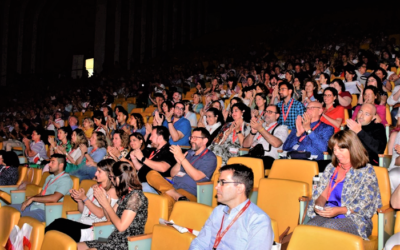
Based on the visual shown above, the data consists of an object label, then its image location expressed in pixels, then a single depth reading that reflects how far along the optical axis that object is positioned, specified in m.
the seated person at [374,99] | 4.25
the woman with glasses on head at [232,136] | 4.24
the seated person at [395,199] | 2.38
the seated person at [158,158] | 3.77
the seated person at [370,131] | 3.31
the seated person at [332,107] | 4.34
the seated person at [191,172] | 3.45
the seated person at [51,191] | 3.86
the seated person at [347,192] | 2.39
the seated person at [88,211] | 2.94
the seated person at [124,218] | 2.64
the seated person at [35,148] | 6.10
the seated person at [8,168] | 4.86
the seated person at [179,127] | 4.79
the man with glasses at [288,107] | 4.53
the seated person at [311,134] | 3.66
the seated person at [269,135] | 3.95
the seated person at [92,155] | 4.62
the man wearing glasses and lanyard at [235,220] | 2.03
